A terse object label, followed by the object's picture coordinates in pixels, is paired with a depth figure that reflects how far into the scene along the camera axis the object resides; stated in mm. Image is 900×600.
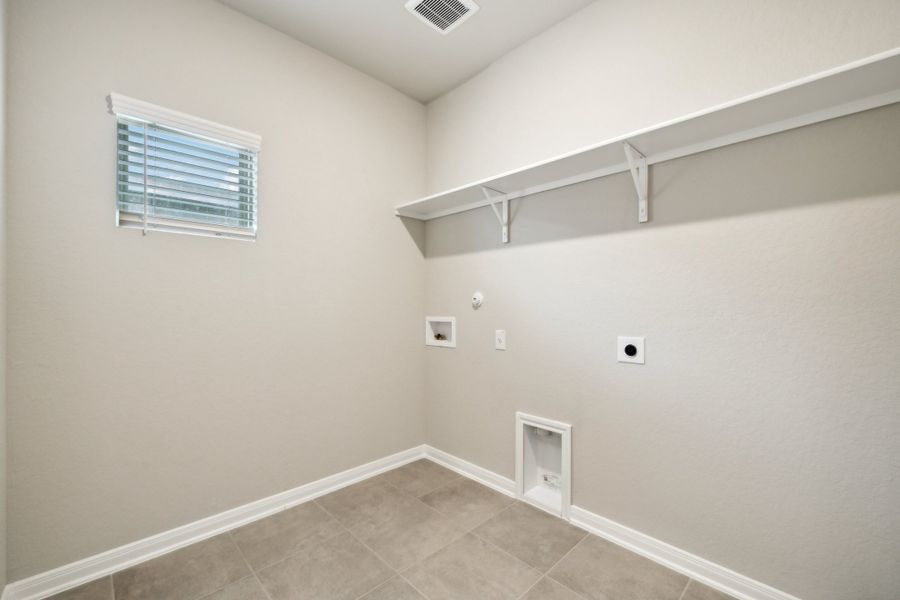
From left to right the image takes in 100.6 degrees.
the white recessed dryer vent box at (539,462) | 2256
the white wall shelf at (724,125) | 1223
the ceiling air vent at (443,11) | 2043
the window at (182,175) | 1775
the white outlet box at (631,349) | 1857
